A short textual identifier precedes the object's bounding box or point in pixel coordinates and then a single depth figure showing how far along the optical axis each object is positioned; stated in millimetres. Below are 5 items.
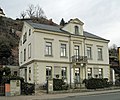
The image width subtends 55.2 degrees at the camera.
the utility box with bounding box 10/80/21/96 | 12383
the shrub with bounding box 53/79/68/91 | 14746
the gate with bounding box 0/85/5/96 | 12420
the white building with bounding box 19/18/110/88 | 16923
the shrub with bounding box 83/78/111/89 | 17191
